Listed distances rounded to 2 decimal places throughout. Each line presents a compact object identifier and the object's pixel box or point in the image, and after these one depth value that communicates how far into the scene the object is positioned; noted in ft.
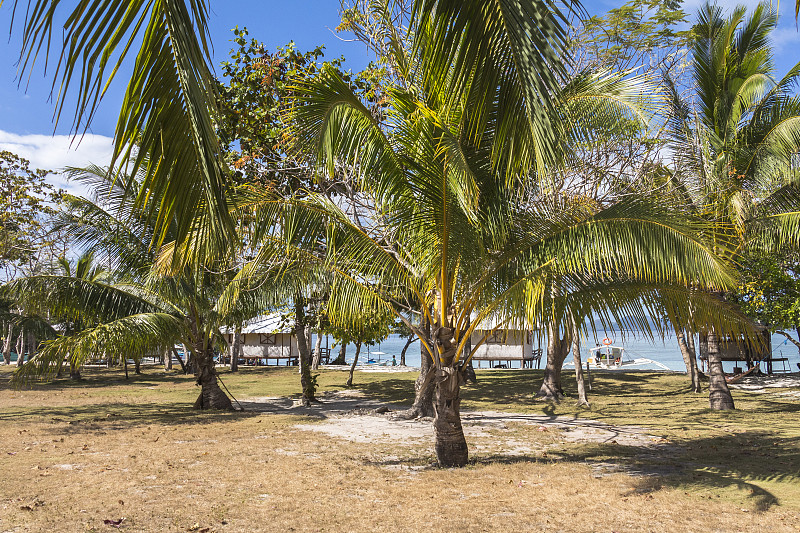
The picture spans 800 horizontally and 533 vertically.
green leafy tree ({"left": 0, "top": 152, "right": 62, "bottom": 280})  67.88
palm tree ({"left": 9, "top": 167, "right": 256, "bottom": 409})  35.96
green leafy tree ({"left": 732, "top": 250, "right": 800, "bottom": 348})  37.24
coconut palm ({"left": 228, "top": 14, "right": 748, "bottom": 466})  19.34
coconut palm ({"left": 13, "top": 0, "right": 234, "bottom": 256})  5.51
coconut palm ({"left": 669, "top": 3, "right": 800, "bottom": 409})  39.70
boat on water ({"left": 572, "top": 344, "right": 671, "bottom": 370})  111.86
